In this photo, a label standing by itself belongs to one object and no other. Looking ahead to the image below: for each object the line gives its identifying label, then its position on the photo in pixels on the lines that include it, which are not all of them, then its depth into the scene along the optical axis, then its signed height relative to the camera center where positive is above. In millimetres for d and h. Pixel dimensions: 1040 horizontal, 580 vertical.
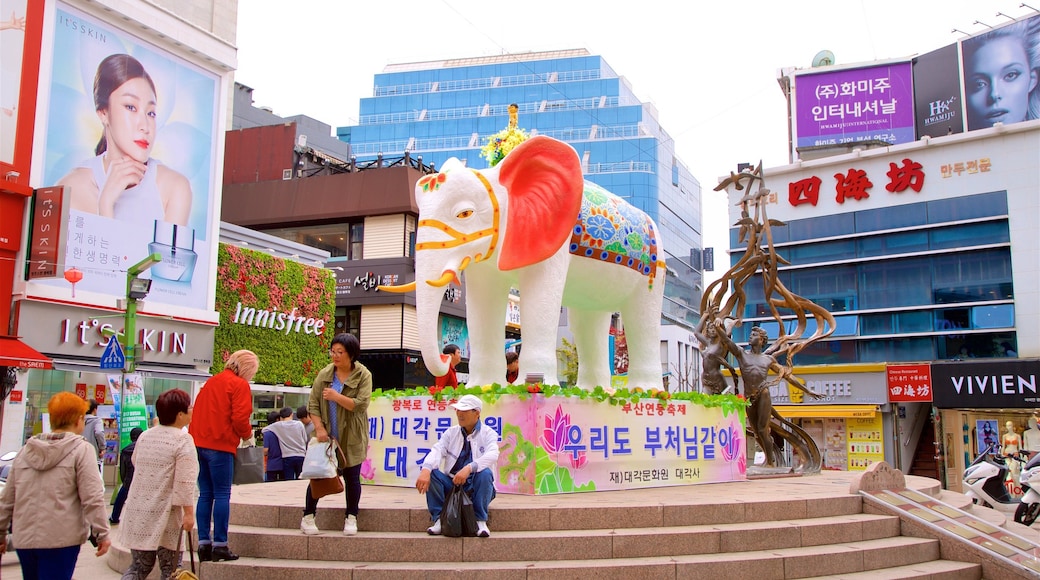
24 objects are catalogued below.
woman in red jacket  6051 -135
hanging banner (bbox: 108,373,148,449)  11883 -14
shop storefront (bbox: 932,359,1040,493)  24984 +268
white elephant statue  8500 +1647
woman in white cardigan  5297 -500
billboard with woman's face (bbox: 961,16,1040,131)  28516 +11210
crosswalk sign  12188 +705
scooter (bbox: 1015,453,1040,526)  11484 -1113
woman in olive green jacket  6527 -7
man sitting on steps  6590 -401
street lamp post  12273 +1414
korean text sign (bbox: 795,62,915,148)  31562 +11164
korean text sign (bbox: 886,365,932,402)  26703 +908
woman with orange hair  4688 -517
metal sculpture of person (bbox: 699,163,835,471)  11273 +980
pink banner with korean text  8062 -314
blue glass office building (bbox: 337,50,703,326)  63094 +22067
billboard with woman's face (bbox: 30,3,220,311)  18125 +5553
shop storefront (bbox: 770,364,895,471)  27953 +5
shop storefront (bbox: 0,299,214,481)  17562 +1115
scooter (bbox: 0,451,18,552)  9991 -652
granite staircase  6301 -1017
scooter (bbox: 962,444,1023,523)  13398 -1111
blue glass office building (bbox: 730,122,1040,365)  26156 +5177
